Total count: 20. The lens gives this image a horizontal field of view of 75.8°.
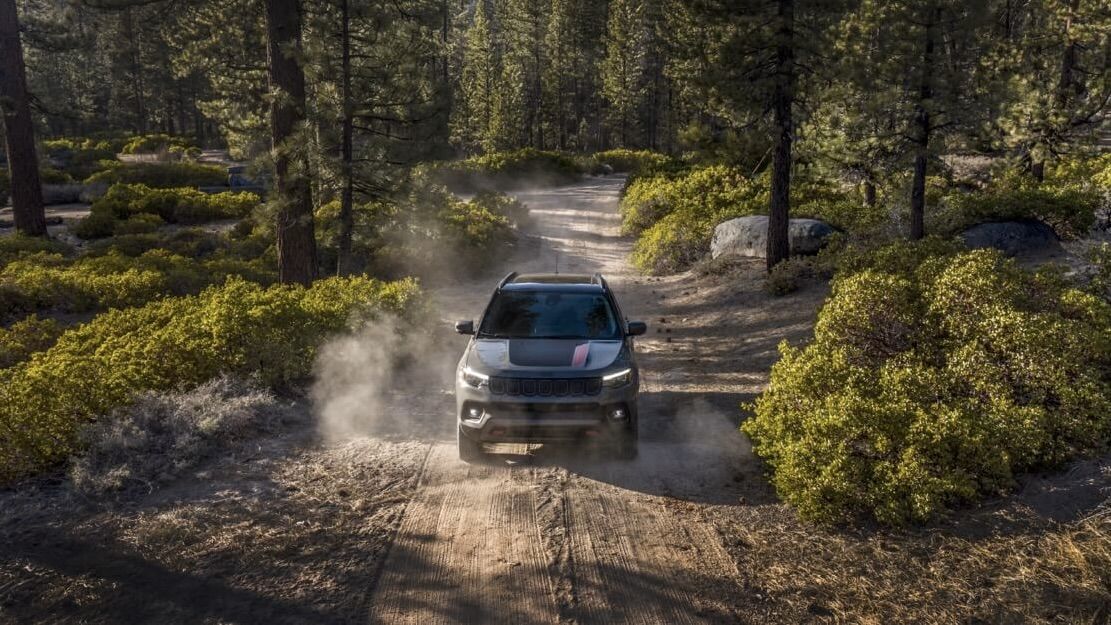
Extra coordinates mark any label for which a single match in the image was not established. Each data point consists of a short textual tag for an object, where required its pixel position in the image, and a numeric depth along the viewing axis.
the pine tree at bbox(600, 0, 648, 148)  61.81
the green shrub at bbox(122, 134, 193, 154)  47.22
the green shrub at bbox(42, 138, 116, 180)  36.59
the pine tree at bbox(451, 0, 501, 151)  62.00
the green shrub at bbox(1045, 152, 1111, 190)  18.42
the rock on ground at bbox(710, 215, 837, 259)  16.50
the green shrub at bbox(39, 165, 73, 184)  32.22
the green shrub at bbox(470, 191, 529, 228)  28.28
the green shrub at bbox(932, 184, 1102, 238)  14.55
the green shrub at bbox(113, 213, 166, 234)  21.56
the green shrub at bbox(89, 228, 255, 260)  18.77
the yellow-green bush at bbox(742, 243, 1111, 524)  5.85
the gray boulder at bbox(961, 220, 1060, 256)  13.95
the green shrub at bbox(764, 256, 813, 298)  14.48
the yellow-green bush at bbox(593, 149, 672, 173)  55.88
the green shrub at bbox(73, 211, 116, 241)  21.55
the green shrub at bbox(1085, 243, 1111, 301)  8.13
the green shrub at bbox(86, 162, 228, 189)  31.80
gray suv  6.96
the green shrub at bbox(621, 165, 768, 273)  19.98
